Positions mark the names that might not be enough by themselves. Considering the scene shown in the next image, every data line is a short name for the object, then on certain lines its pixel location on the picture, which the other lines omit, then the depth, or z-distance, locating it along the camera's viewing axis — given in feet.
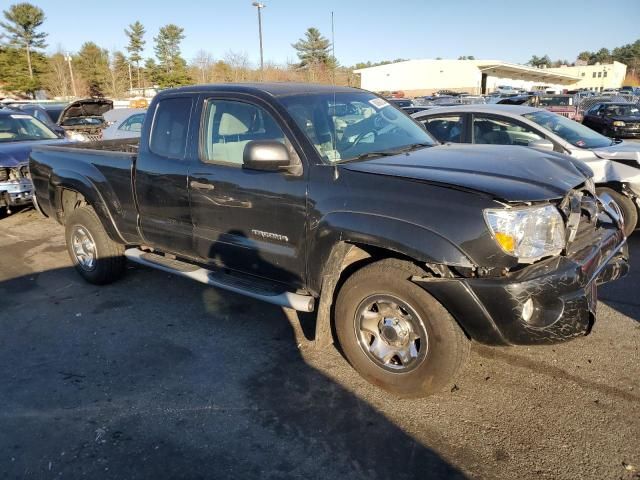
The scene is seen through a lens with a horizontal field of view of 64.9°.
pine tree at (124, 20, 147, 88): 246.68
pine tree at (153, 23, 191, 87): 220.35
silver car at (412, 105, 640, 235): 20.72
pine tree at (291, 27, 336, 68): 275.80
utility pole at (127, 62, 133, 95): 209.61
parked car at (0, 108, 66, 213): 25.18
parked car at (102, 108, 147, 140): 33.86
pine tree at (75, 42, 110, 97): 209.97
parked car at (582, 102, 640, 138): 61.41
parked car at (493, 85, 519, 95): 181.82
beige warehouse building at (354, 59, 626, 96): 213.46
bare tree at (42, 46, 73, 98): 190.49
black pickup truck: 9.18
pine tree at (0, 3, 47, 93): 222.07
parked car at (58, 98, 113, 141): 43.83
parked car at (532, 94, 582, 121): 63.41
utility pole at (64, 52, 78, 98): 185.80
